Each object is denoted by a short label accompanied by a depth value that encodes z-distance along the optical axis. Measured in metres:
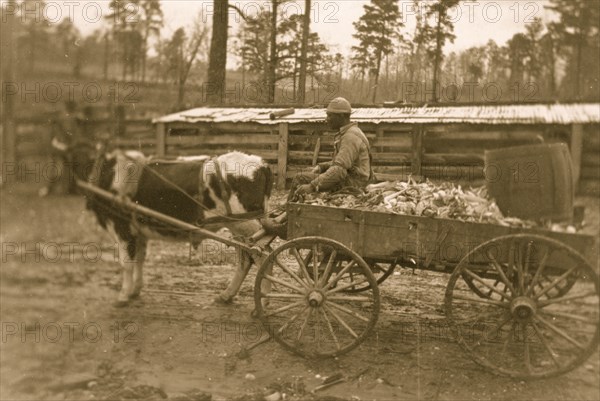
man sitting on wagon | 4.93
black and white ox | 5.56
